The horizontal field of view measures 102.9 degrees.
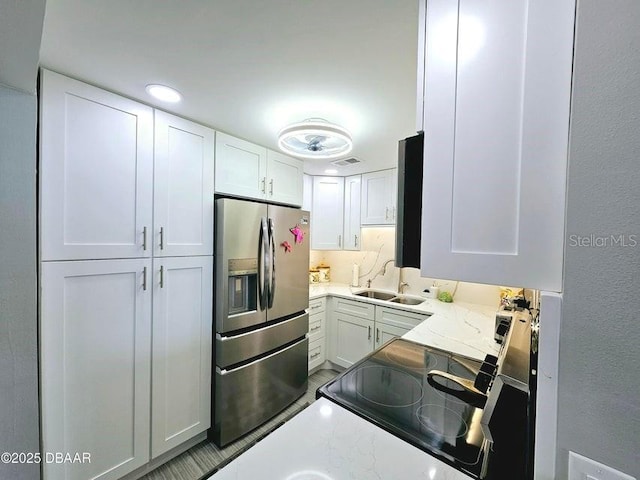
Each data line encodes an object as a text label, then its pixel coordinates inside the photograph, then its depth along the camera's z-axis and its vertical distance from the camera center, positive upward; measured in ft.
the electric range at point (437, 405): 2.21 -1.99
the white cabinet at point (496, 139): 1.52 +0.67
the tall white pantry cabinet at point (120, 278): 4.06 -0.92
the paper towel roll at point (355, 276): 10.94 -1.75
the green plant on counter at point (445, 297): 8.59 -2.02
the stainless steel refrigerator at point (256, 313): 6.00 -2.11
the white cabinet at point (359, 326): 7.89 -3.07
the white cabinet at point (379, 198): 9.19 +1.43
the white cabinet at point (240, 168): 6.20 +1.67
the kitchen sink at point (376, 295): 10.05 -2.36
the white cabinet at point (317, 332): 8.99 -3.54
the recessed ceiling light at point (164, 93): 4.40 +2.46
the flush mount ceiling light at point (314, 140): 4.92 +2.07
